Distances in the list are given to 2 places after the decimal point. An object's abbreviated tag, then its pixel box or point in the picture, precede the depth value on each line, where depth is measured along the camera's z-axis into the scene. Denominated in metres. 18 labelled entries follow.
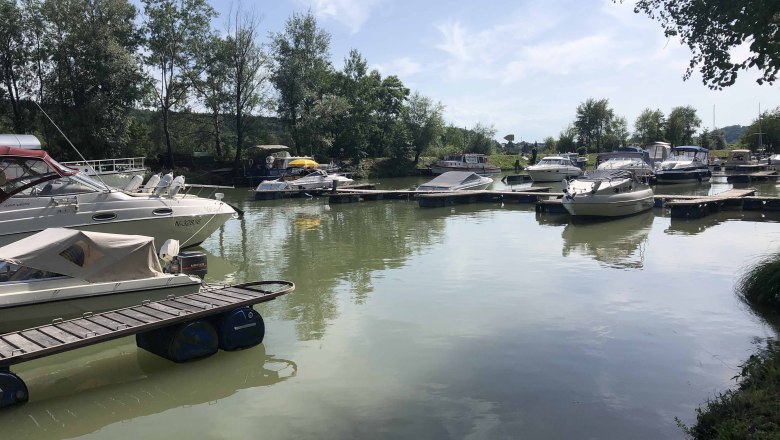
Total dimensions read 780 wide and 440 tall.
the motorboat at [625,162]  33.03
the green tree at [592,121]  75.12
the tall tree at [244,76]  47.28
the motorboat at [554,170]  42.94
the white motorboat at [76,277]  8.19
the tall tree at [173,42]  44.41
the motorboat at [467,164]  51.41
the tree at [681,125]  72.44
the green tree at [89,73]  39.91
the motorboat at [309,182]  33.84
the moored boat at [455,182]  31.52
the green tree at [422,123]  62.16
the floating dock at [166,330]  6.57
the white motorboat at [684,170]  38.47
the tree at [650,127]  74.56
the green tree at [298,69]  50.66
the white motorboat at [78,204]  12.77
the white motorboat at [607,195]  21.27
